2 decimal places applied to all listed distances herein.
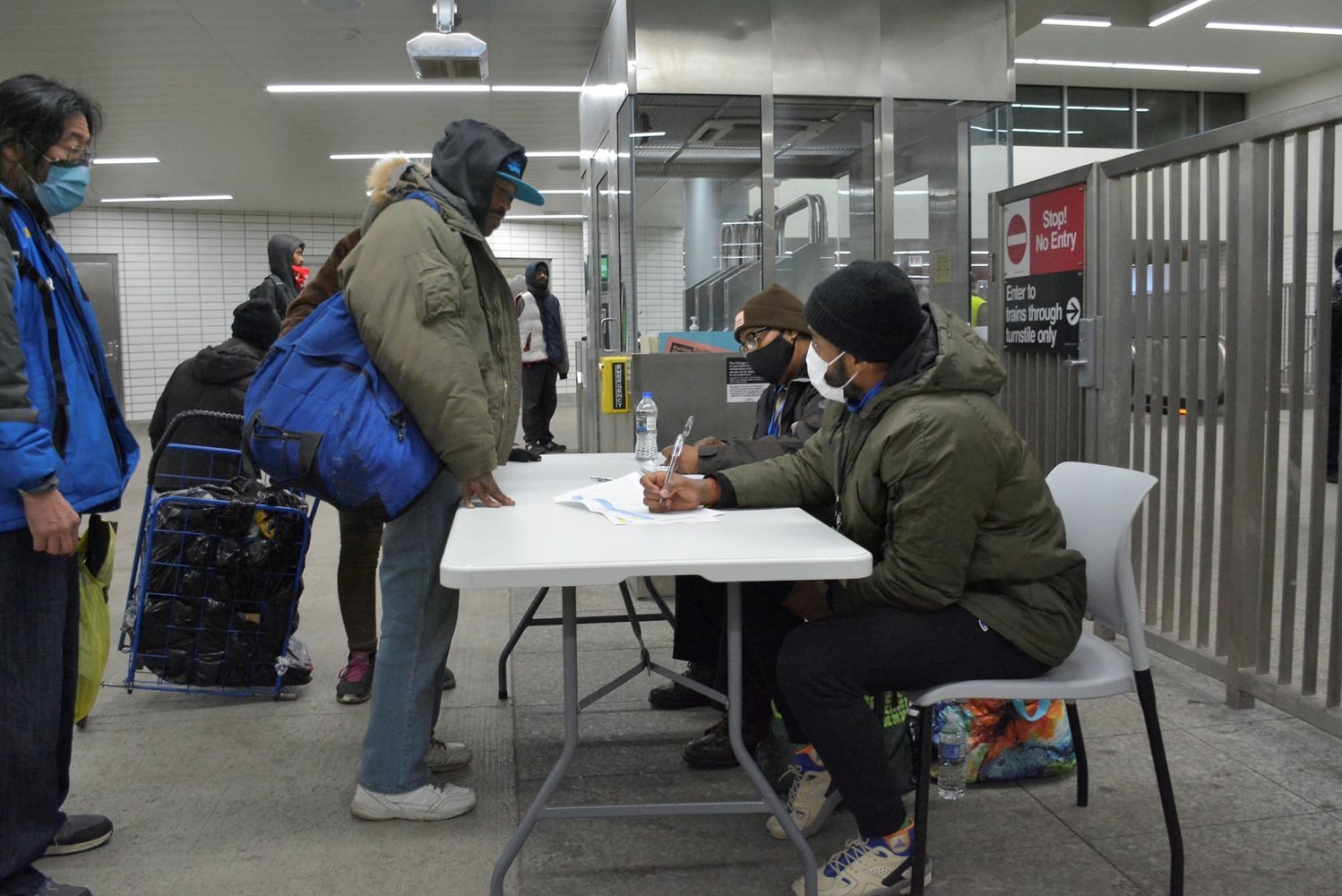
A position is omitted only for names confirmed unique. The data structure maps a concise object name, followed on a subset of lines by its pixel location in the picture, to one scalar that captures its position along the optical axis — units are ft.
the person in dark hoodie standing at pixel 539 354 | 30.12
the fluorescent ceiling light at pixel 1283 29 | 29.09
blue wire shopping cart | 10.39
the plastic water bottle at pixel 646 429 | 10.78
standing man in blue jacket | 6.28
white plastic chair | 6.41
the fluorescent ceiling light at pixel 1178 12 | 25.36
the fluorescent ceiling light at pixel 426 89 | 25.98
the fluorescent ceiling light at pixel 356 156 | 34.88
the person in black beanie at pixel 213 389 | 11.82
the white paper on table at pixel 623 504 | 7.18
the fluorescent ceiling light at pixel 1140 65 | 32.74
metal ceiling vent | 17.84
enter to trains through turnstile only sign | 12.34
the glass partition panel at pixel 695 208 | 16.52
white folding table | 5.72
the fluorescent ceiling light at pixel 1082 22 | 26.50
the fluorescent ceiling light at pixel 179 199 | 44.52
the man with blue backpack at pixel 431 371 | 7.23
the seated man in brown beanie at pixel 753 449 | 8.77
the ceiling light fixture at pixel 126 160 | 34.45
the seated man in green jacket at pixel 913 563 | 6.33
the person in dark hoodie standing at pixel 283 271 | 14.55
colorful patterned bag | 8.36
